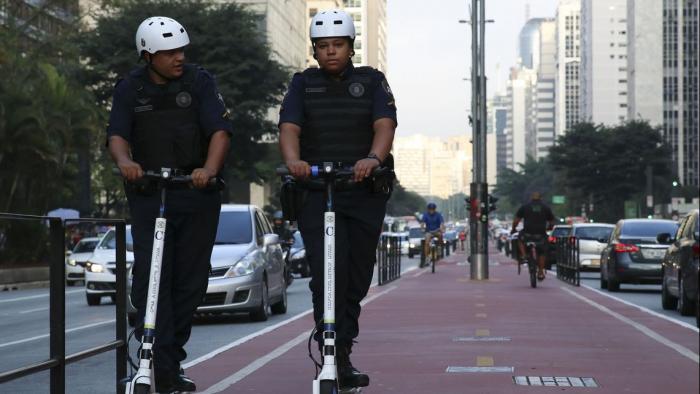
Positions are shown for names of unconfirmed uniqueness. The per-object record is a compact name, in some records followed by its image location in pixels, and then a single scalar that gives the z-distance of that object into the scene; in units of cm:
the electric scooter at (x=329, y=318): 654
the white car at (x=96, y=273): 2029
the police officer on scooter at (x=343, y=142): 753
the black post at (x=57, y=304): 755
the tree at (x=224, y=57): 5503
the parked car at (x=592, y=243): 3903
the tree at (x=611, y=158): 10294
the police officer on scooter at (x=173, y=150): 734
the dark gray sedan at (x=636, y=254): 2767
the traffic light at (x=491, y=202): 3769
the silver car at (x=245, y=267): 1809
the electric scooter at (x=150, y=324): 648
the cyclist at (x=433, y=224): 4006
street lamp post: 3678
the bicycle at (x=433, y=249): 4031
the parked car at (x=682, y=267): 1866
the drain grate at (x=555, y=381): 984
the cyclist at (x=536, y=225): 2977
